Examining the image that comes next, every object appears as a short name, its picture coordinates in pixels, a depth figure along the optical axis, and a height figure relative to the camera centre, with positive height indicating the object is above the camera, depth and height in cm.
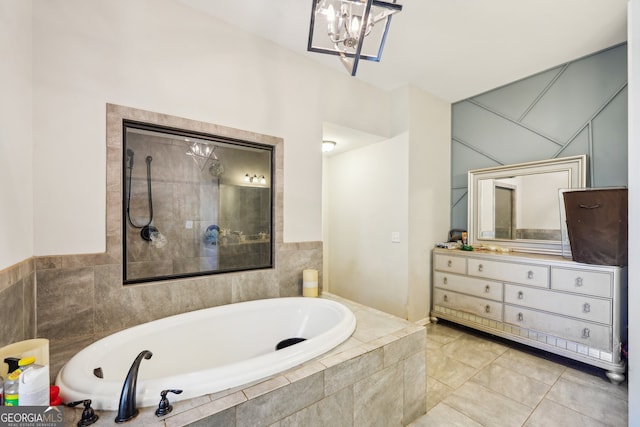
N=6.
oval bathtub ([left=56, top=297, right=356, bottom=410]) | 101 -71
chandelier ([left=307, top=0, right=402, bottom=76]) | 122 +95
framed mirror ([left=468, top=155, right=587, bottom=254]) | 260 +13
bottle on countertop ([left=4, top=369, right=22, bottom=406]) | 77 -53
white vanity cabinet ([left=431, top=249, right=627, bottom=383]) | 202 -78
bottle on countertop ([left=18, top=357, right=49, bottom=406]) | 77 -51
